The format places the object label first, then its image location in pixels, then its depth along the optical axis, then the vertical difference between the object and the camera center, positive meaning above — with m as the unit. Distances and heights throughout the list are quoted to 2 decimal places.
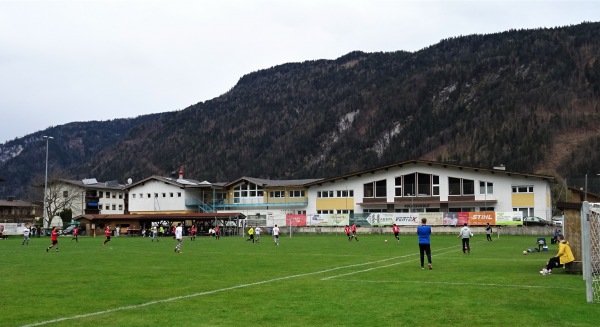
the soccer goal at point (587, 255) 15.88 -1.12
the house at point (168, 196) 110.06 +3.42
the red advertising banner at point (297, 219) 84.69 -0.64
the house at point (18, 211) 130.00 +1.40
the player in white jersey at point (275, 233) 50.64 -1.46
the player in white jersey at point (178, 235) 40.41 -1.26
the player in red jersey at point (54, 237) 41.69 -1.30
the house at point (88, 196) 128.25 +4.33
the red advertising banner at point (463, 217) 75.06 -0.55
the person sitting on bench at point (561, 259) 22.78 -1.71
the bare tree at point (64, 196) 122.88 +4.24
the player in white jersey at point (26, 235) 57.02 -1.57
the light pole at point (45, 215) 118.38 +0.31
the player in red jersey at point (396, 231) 55.67 -1.56
